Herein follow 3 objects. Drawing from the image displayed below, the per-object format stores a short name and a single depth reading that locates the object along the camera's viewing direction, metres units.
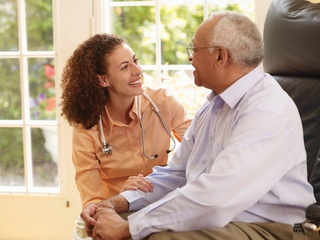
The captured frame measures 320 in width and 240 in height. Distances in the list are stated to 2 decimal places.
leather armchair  2.34
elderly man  2.04
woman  2.68
